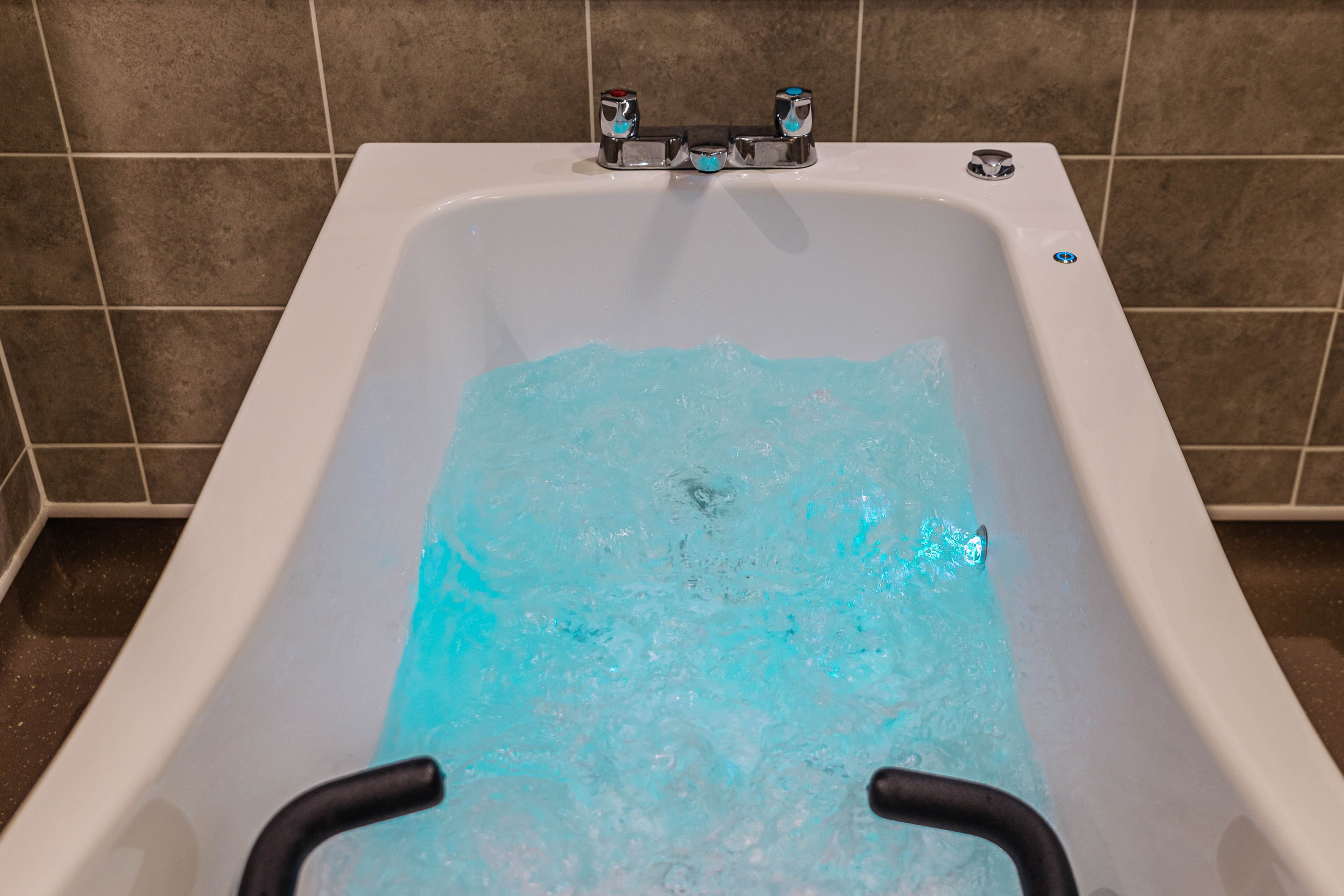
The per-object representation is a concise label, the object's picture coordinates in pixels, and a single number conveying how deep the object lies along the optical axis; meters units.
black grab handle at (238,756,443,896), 0.72
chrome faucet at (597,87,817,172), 1.29
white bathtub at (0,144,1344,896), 0.65
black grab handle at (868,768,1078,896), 0.75
